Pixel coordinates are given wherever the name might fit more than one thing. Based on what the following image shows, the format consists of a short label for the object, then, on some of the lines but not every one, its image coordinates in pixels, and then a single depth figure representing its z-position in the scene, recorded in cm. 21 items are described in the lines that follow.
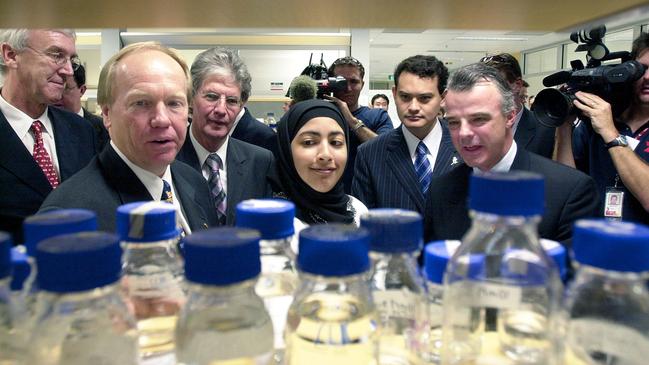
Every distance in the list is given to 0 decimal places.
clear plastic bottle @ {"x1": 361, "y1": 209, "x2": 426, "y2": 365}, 57
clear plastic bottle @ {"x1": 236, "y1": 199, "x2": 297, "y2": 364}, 62
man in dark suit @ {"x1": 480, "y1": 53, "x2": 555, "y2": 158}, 247
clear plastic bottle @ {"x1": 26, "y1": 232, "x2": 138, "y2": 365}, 42
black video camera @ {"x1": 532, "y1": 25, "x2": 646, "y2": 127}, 191
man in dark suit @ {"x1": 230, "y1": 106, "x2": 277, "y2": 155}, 286
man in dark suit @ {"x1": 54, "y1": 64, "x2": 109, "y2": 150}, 270
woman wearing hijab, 172
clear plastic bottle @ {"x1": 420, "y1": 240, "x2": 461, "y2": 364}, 59
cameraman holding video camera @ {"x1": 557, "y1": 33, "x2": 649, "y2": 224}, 190
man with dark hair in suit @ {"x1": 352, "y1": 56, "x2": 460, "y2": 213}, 228
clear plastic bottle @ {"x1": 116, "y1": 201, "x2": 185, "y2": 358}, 57
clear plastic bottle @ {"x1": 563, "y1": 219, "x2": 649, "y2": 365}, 43
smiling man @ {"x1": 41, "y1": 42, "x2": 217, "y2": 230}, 115
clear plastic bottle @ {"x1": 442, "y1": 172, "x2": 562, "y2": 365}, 50
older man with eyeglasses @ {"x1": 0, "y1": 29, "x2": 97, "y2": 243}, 180
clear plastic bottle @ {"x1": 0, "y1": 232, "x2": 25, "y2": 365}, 50
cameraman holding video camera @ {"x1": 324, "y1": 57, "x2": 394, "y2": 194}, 315
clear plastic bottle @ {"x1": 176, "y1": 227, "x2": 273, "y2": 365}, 45
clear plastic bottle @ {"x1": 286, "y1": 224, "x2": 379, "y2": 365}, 48
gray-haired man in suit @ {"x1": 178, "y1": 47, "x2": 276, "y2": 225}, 215
